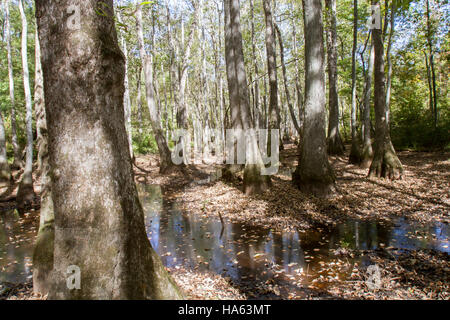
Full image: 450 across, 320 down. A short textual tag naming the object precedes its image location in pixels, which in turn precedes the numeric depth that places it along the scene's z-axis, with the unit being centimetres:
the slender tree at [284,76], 1947
